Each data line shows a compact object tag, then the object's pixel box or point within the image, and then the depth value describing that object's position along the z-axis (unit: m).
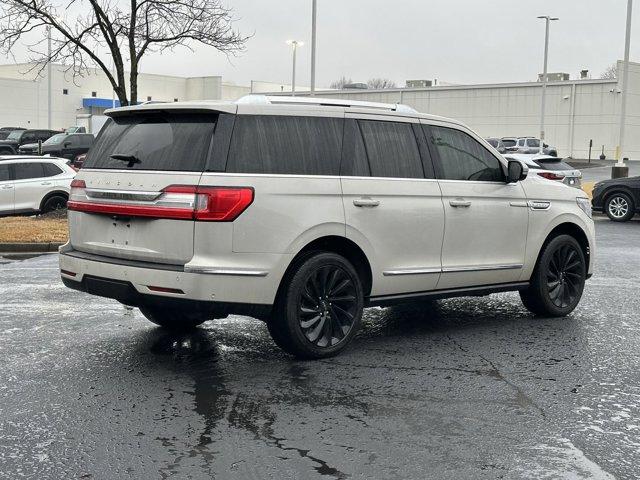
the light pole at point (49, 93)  61.41
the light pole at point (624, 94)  33.16
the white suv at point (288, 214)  6.00
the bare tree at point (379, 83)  158.36
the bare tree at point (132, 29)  19.80
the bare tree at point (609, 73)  127.37
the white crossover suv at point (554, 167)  22.13
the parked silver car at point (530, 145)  50.54
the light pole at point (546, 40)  57.09
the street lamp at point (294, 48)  56.50
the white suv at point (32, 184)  19.44
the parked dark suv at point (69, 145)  38.09
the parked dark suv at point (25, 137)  48.71
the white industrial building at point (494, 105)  67.69
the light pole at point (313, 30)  36.72
